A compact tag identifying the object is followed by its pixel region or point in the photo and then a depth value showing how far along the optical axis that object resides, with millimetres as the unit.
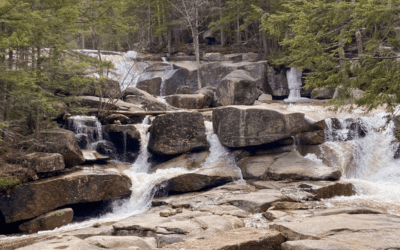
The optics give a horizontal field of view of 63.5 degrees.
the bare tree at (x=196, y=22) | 25516
